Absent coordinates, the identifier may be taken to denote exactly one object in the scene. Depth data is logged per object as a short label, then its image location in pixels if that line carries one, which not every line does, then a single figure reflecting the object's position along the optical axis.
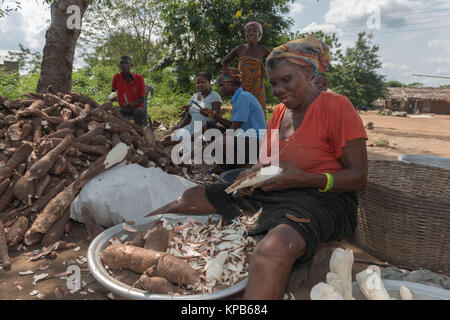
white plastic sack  2.16
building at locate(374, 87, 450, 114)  23.02
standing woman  4.46
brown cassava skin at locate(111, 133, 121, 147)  2.66
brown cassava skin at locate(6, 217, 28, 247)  1.99
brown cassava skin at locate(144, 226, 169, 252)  1.60
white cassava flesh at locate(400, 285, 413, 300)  1.14
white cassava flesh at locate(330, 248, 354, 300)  1.18
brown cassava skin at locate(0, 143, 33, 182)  2.29
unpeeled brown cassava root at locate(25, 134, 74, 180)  2.22
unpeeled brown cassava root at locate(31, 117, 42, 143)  2.56
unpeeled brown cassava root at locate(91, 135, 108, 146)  2.62
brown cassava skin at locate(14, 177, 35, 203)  2.18
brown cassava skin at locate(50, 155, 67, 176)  2.34
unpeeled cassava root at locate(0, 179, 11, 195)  2.24
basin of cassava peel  1.35
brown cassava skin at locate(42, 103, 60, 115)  2.80
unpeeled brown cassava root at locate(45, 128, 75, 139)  2.54
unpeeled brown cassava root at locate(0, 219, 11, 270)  1.80
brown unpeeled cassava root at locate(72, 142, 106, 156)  2.51
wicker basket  1.71
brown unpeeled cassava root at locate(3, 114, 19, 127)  2.67
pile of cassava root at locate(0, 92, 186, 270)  2.11
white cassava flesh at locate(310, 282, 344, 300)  1.05
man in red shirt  4.44
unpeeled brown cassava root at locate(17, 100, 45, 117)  2.64
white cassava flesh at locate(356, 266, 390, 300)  1.09
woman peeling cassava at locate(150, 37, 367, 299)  1.32
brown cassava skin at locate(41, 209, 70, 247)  2.05
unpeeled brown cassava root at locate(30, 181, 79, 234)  2.04
